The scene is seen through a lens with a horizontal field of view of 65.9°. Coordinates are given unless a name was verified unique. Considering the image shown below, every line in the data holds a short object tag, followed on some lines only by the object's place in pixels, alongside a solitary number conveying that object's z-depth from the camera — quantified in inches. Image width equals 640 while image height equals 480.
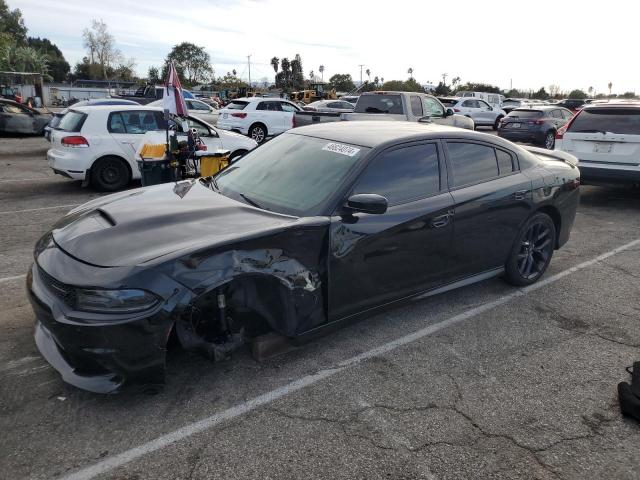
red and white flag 284.8
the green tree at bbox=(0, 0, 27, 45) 3460.6
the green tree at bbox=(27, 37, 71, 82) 3966.5
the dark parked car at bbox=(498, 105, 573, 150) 652.1
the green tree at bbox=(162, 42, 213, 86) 4296.3
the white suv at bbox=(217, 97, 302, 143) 698.2
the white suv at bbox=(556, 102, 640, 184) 315.6
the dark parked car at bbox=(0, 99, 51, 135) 720.3
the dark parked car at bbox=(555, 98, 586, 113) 1325.7
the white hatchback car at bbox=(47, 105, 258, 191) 357.7
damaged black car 107.8
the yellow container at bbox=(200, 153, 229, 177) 286.2
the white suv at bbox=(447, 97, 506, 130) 1008.9
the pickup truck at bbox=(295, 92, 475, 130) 474.6
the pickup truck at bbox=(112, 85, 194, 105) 848.3
